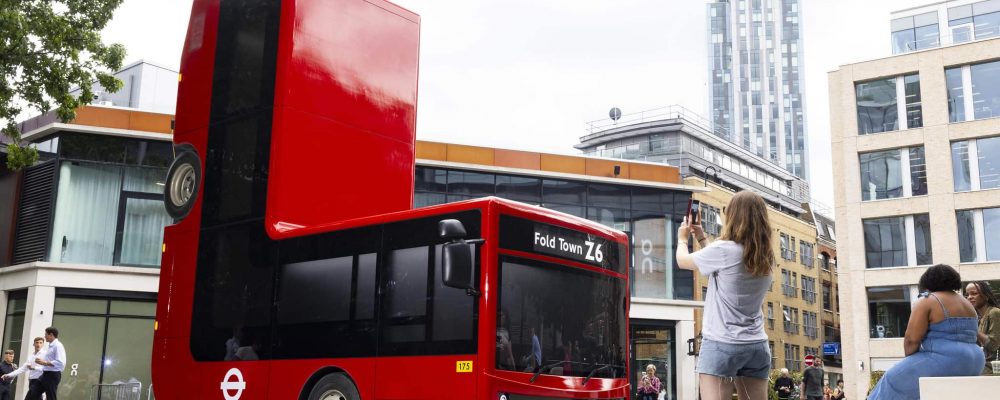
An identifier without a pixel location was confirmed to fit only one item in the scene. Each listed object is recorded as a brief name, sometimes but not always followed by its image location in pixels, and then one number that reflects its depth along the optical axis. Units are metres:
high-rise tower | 152.25
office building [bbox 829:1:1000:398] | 40.47
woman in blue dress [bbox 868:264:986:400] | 5.20
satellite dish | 81.12
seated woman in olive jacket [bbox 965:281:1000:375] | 8.22
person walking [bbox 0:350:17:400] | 16.98
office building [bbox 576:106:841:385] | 71.38
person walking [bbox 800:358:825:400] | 20.98
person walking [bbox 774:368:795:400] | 22.56
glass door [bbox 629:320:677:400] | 34.81
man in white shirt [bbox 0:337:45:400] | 14.06
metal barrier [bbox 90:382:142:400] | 26.31
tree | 16.03
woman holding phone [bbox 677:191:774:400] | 4.79
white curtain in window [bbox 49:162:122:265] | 28.05
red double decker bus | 8.75
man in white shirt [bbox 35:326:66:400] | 13.92
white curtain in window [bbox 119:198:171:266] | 28.38
